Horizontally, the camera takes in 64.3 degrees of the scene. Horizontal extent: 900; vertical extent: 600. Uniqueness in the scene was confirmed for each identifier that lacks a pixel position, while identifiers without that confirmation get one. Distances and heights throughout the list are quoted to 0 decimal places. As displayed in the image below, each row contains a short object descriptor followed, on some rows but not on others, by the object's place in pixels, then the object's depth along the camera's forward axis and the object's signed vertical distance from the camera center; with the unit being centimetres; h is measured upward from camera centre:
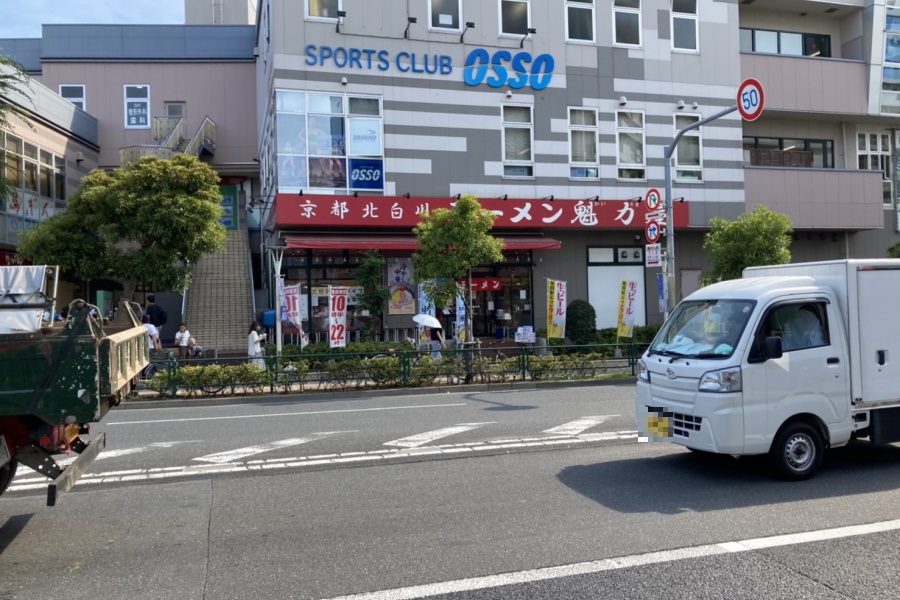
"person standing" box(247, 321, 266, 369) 1778 -65
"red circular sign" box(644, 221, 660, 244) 1744 +189
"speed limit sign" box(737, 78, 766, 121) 1574 +461
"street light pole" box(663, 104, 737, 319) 1748 +144
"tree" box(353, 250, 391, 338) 2142 +95
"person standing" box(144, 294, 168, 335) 1980 +11
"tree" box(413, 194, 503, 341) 1680 +160
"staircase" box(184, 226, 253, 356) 2244 +63
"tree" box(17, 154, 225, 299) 1994 +264
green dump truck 493 -38
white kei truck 697 -65
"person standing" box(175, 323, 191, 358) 1862 -59
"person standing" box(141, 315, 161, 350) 1740 -43
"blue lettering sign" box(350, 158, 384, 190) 2172 +428
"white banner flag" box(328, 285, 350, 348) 1775 +3
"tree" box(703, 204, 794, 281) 1936 +176
